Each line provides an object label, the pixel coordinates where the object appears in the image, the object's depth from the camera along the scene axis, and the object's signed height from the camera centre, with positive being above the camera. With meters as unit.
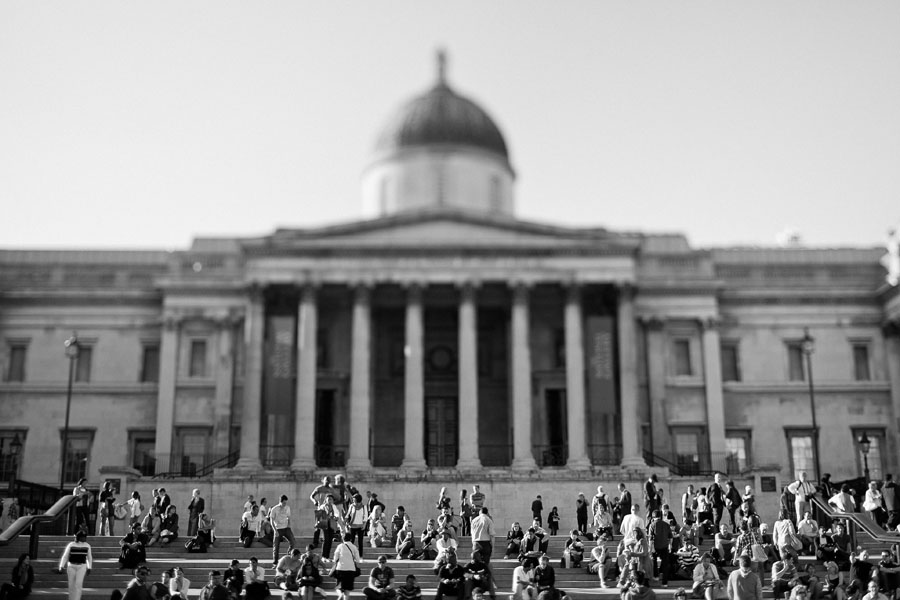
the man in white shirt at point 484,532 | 27.62 +0.10
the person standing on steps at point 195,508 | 34.94 +0.82
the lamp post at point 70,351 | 41.75 +6.42
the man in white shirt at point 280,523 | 29.06 +0.32
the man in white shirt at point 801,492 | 32.38 +1.18
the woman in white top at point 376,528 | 32.66 +0.22
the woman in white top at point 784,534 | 28.06 +0.05
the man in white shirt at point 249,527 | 32.50 +0.25
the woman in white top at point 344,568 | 25.33 -0.66
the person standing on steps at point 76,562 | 25.53 -0.55
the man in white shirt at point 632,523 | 27.67 +0.31
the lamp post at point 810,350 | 42.77 +6.64
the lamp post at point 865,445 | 41.17 +3.09
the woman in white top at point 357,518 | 29.69 +0.45
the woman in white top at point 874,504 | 33.84 +0.89
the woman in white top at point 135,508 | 34.28 +0.81
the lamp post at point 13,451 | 38.83 +3.21
